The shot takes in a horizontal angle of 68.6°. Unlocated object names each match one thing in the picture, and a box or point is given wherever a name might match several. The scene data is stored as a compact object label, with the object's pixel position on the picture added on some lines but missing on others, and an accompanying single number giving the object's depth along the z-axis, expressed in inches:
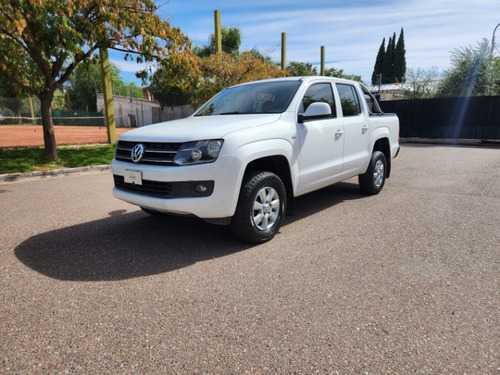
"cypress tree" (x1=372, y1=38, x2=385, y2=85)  2630.4
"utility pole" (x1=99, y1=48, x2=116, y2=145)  540.1
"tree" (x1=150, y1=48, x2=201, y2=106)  397.1
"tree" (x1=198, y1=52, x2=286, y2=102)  582.0
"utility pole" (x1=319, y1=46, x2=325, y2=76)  1234.0
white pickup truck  138.6
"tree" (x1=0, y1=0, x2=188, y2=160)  310.5
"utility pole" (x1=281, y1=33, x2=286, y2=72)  987.1
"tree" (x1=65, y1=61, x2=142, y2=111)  2012.8
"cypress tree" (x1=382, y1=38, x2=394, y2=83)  2568.9
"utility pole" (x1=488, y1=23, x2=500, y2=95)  769.6
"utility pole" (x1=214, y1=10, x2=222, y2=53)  673.0
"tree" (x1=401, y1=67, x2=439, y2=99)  888.3
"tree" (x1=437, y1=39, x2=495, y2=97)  775.1
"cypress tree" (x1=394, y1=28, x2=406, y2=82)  2559.1
